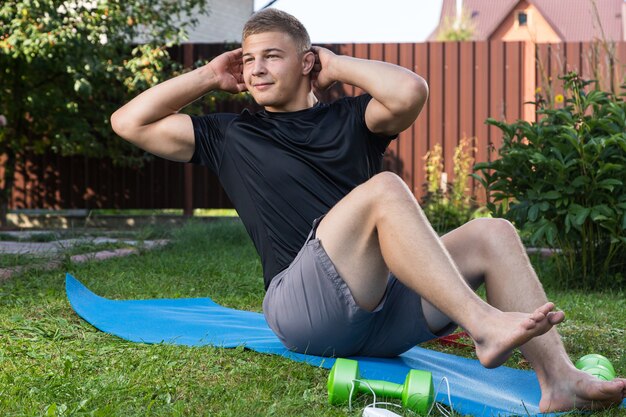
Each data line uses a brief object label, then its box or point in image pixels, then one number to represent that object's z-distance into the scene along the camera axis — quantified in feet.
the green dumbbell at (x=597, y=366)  7.64
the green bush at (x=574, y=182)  13.56
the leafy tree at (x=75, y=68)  23.93
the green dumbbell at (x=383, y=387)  6.84
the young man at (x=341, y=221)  6.83
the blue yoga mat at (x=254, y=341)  7.38
